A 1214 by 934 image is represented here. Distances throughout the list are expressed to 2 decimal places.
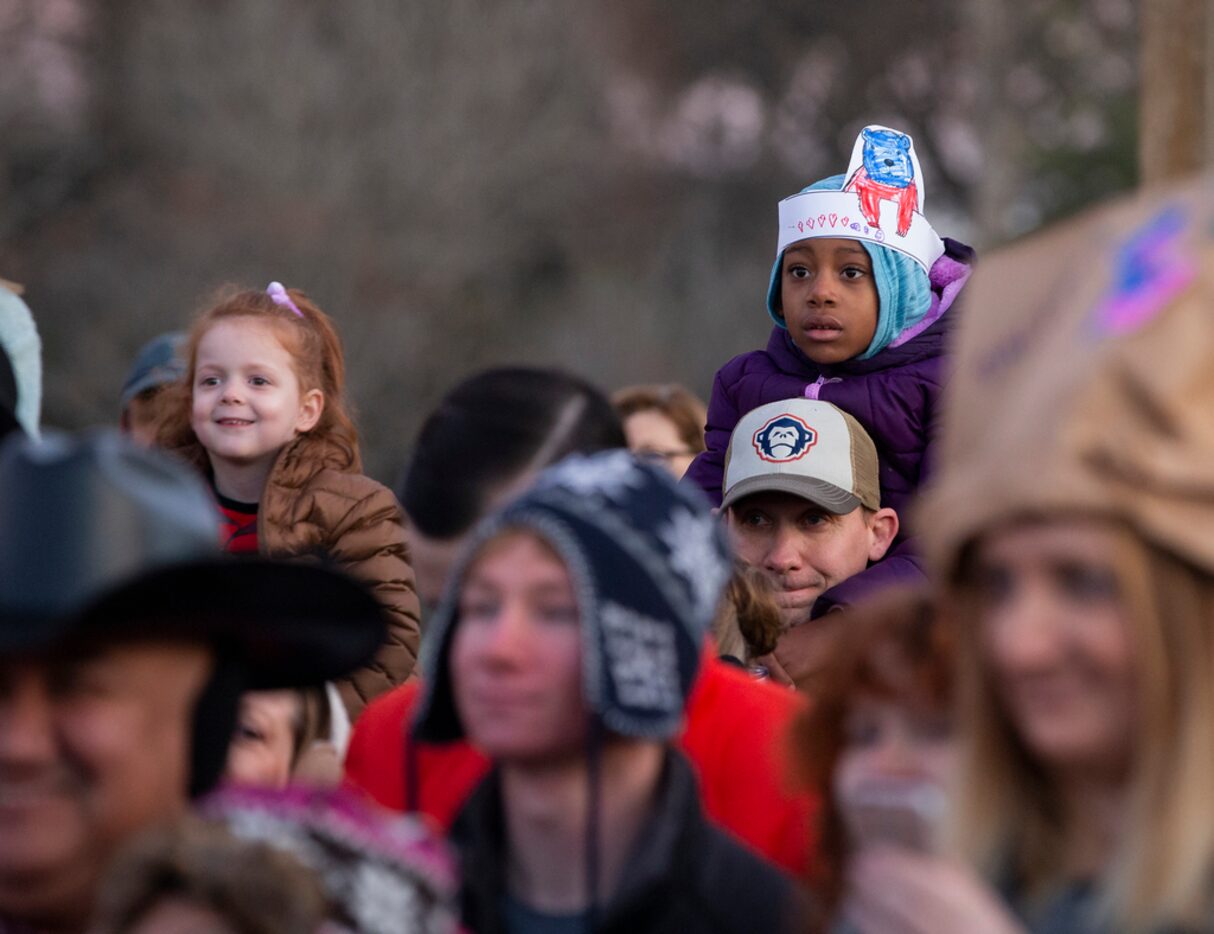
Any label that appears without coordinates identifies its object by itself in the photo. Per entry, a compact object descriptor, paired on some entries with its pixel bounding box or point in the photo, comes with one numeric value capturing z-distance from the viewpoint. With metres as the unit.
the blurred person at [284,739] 7.85
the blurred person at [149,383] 13.09
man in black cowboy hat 5.33
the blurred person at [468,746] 6.87
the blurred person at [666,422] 15.45
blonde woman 4.68
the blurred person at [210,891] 4.91
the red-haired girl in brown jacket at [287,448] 10.95
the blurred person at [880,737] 5.36
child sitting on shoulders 11.30
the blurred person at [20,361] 8.54
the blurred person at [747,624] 9.38
